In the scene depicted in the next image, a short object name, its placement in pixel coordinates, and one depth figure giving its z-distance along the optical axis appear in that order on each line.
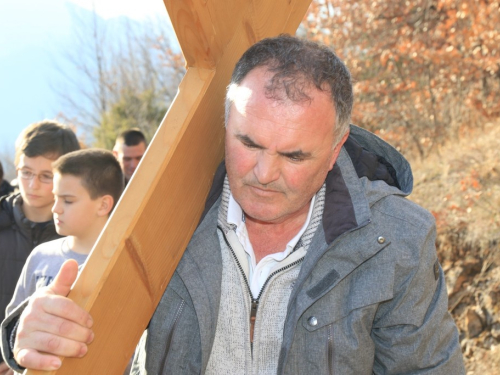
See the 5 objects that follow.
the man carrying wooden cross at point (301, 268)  1.96
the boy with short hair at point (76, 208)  3.23
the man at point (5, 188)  5.16
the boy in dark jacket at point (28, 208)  3.82
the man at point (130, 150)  6.73
